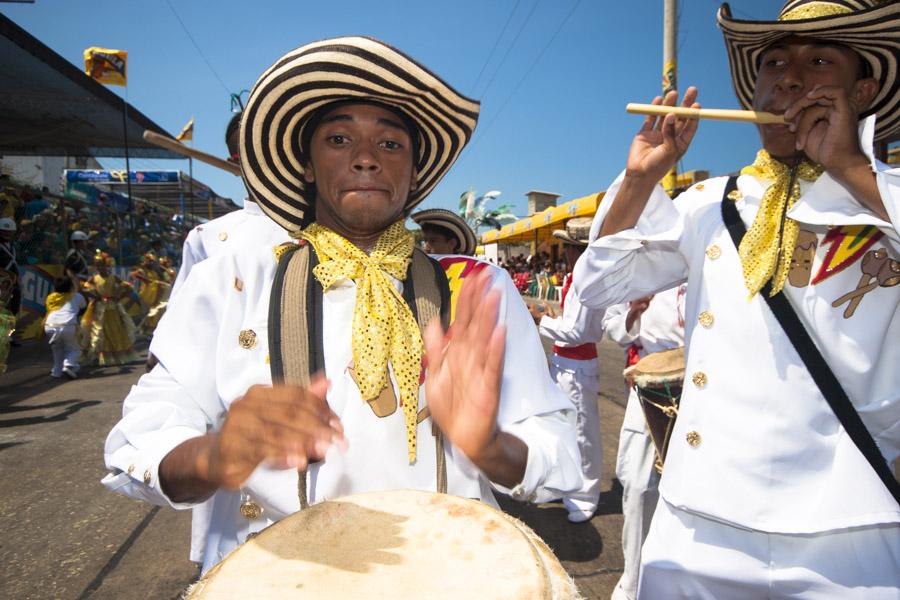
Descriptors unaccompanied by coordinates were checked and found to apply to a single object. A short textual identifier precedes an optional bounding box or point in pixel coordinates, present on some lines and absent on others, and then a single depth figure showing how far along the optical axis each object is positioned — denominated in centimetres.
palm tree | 3100
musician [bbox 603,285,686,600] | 260
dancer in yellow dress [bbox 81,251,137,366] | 861
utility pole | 904
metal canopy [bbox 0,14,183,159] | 967
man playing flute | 140
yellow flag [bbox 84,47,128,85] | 1495
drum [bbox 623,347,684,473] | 194
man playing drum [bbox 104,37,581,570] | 103
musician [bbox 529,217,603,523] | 339
